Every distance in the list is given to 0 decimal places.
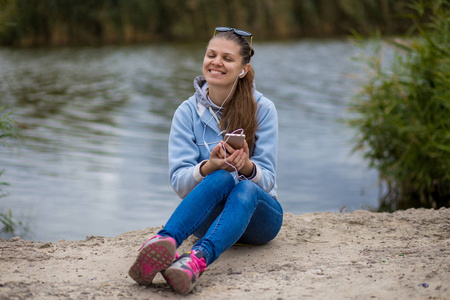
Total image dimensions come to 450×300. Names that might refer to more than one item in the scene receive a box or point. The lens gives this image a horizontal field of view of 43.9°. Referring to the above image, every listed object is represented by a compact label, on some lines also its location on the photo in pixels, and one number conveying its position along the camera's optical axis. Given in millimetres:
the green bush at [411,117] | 5129
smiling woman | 2619
